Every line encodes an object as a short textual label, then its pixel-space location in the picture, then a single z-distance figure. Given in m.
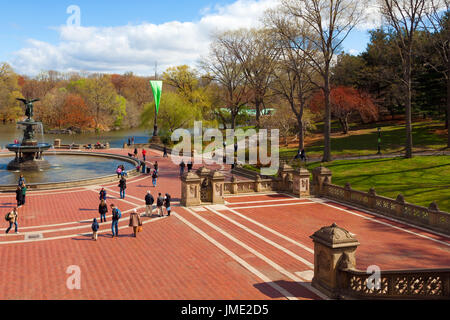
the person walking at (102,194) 20.69
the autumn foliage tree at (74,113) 96.94
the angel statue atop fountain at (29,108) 34.22
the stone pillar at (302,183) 25.47
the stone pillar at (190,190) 22.25
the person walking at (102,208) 18.35
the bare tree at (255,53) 49.44
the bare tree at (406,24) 33.12
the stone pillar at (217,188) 23.11
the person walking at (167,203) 20.00
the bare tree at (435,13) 33.34
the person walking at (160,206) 19.83
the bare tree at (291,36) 37.72
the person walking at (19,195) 21.42
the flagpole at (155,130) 59.74
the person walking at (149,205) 19.80
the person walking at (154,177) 28.30
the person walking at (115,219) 16.77
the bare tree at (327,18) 35.31
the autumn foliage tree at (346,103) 54.56
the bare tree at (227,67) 51.47
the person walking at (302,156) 37.51
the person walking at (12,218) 16.67
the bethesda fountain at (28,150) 33.69
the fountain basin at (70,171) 27.33
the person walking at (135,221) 16.78
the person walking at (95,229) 16.08
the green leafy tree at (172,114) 61.22
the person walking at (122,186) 24.11
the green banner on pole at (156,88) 56.06
